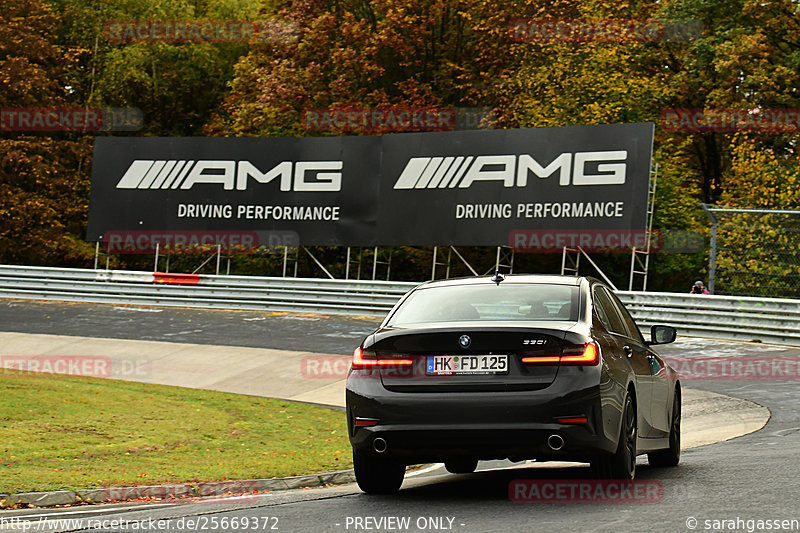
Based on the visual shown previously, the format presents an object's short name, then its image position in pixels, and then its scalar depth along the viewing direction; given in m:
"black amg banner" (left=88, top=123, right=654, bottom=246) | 27.31
